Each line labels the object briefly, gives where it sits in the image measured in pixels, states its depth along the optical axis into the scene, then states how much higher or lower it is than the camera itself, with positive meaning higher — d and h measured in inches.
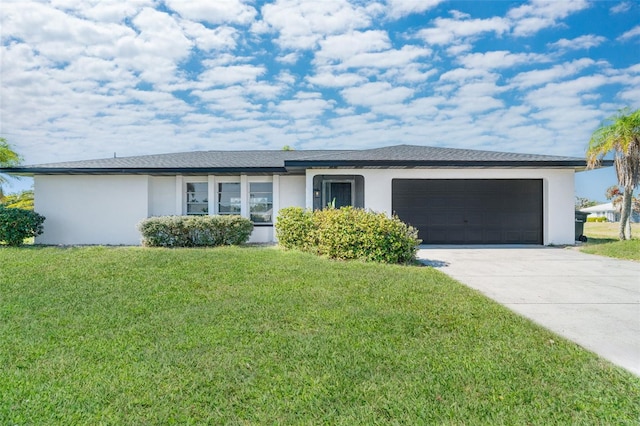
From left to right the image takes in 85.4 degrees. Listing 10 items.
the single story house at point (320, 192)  456.1 +26.3
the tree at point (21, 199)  759.4 +30.7
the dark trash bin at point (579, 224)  532.1 -21.1
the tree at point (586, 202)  2178.4 +51.0
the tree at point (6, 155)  677.3 +114.0
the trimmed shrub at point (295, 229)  369.4 -19.3
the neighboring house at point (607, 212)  1647.8 -11.9
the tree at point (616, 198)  987.9 +35.1
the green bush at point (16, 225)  418.3 -15.5
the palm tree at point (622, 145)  452.1 +86.1
